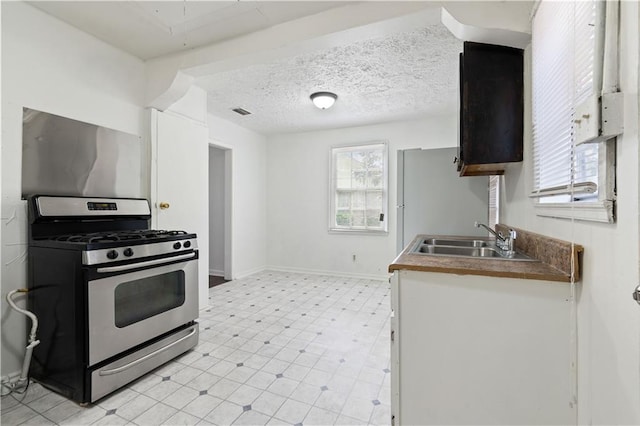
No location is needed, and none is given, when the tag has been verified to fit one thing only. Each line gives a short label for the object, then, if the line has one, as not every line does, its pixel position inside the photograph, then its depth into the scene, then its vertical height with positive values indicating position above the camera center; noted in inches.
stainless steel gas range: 66.0 -22.5
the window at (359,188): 188.4 +15.7
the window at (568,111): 33.9 +15.4
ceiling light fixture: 131.6 +52.2
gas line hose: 70.6 -33.2
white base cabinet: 45.0 -23.7
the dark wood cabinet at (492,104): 68.9 +26.0
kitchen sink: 82.4 -10.9
